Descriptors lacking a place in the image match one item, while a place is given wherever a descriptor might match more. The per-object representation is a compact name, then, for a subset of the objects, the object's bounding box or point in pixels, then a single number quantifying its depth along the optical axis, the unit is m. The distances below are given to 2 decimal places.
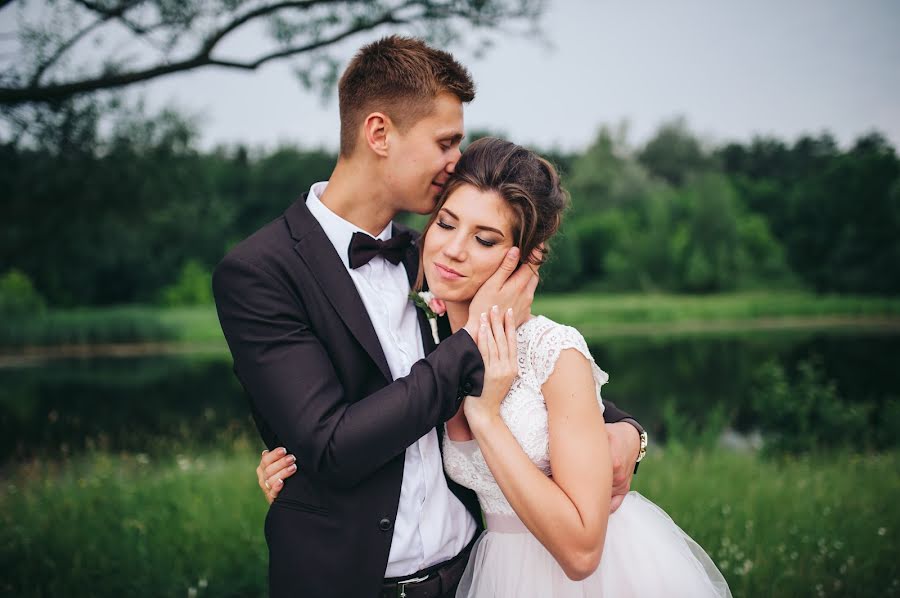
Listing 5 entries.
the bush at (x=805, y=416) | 8.62
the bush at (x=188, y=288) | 36.75
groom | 2.02
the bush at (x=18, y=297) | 26.16
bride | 2.10
